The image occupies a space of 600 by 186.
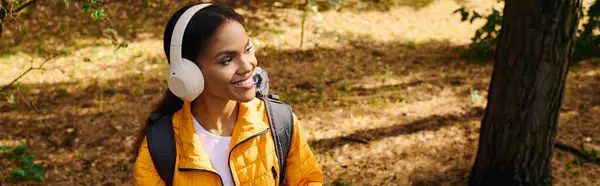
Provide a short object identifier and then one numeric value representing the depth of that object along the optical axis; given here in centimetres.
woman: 216
